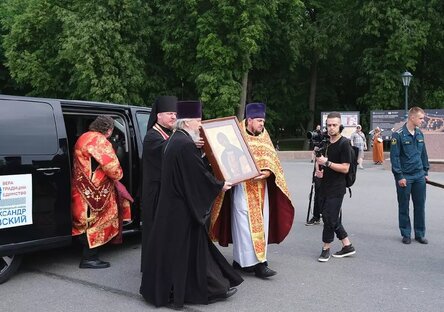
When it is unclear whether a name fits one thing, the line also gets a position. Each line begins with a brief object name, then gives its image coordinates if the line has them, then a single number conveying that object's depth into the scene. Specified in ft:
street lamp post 80.12
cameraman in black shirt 20.07
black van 16.83
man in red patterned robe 19.10
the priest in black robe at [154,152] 17.56
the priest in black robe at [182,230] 15.03
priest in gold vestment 17.95
